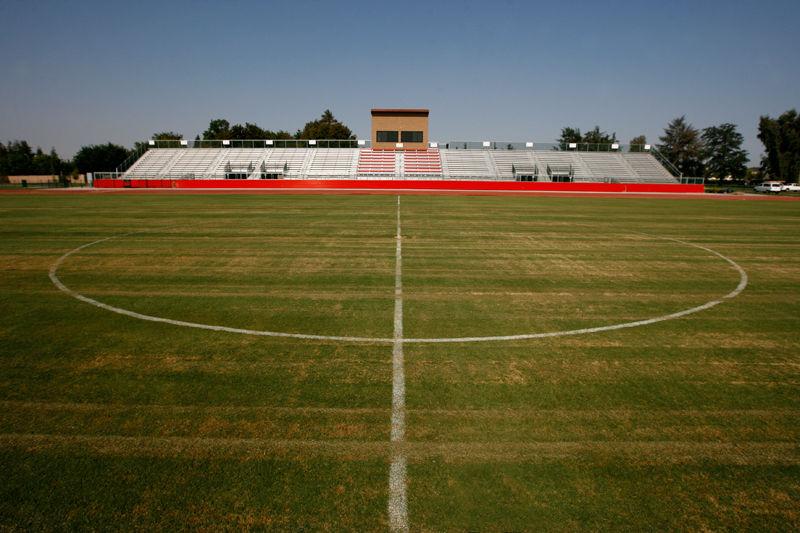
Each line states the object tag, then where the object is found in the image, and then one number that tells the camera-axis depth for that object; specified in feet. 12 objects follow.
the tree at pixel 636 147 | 191.51
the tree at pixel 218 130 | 327.88
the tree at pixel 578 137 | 367.25
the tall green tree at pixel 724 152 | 300.61
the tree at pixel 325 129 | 326.24
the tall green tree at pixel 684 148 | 309.63
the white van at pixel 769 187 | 185.40
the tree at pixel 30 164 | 261.15
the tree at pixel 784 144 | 261.65
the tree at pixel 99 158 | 250.16
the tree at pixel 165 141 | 202.98
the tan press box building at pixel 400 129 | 195.42
